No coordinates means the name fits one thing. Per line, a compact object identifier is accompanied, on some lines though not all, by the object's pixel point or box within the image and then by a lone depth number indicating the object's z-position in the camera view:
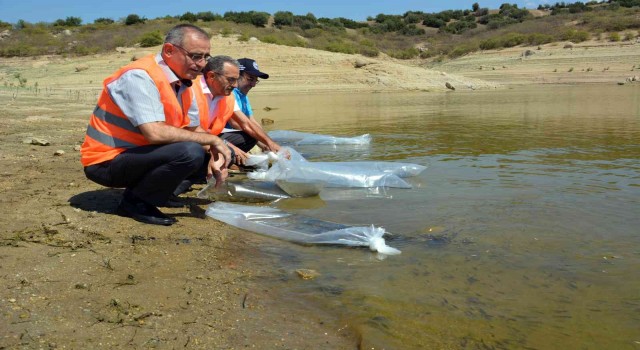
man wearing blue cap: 5.02
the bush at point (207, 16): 34.15
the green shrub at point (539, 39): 30.16
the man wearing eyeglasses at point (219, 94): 4.01
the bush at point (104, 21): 36.59
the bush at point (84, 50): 25.27
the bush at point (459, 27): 46.12
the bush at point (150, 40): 25.50
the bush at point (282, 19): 38.69
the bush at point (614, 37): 27.86
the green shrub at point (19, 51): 25.83
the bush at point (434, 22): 49.34
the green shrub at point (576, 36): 29.27
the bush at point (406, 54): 35.09
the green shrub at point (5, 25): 32.69
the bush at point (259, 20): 34.54
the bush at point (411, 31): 45.66
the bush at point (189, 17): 33.44
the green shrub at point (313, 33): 34.19
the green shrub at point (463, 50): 33.15
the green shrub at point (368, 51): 29.17
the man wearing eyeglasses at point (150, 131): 3.10
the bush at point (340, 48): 27.78
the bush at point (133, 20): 33.75
